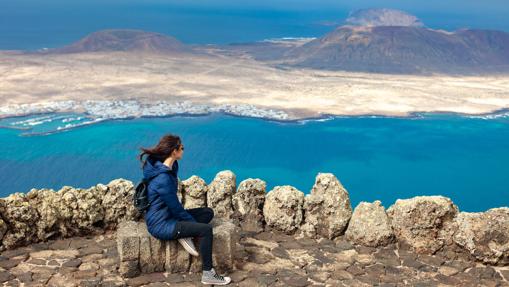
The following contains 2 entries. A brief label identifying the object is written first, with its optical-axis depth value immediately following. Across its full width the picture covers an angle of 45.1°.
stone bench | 7.79
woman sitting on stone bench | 7.53
